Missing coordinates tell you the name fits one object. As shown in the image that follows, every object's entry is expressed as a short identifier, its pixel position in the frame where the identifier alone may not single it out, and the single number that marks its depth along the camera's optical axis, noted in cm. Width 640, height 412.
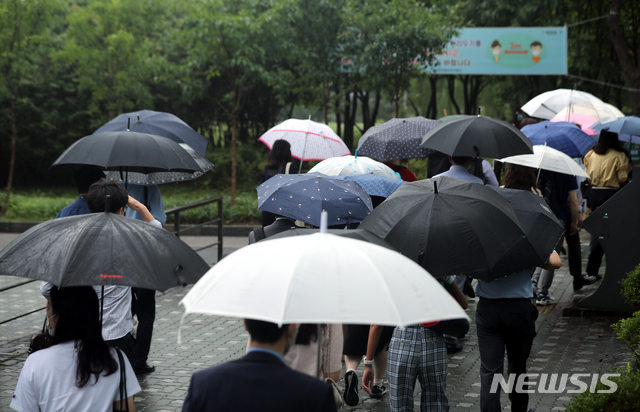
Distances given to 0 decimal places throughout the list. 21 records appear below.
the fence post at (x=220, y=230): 2298
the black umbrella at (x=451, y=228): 753
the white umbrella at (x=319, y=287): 439
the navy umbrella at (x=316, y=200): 980
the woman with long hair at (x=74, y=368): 584
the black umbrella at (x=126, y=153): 1114
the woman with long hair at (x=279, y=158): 1700
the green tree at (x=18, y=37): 3284
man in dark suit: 446
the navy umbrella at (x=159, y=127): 1473
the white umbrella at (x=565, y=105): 2542
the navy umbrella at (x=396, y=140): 1695
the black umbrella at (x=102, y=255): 601
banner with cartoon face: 3922
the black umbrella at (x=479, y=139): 1162
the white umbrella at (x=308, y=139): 1912
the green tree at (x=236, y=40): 3228
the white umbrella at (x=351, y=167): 1284
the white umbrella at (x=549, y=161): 1351
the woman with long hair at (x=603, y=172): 1941
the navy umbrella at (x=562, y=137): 1741
